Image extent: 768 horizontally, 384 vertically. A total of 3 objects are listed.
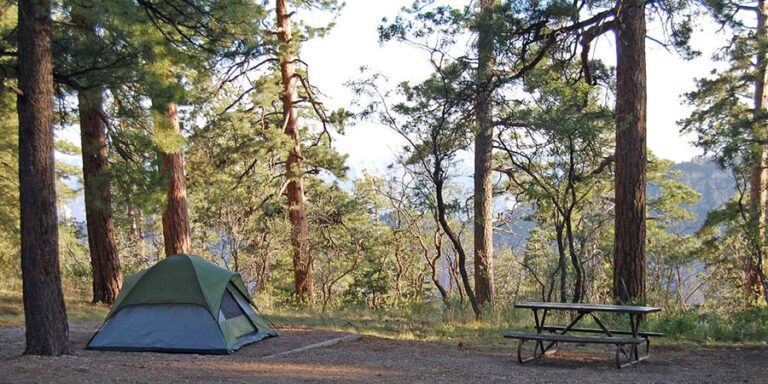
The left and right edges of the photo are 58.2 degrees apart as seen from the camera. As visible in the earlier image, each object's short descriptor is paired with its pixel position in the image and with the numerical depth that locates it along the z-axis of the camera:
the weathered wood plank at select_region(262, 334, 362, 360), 8.69
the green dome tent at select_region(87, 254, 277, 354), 8.88
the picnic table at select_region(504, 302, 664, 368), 7.55
